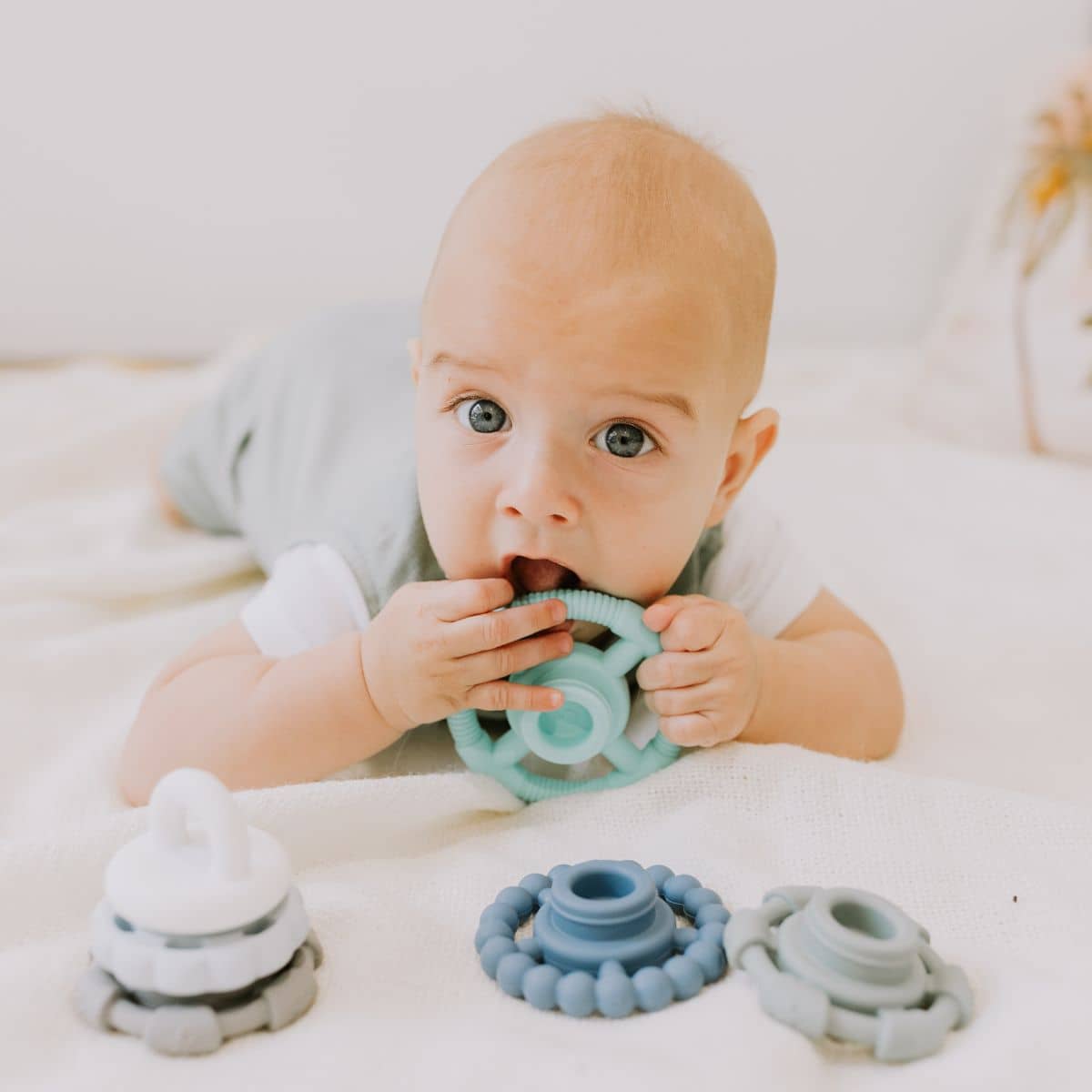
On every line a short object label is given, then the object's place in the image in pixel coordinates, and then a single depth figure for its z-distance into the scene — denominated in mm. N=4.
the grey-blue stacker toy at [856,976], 592
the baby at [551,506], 774
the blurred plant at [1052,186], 1727
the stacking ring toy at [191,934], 577
